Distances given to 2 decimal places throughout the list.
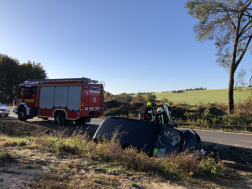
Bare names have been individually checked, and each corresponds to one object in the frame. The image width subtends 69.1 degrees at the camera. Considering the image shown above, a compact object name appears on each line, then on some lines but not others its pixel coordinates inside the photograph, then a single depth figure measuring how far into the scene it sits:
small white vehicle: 15.80
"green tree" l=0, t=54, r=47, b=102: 35.41
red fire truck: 11.74
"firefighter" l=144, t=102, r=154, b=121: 7.67
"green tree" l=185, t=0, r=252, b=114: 15.95
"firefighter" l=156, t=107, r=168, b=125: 7.36
